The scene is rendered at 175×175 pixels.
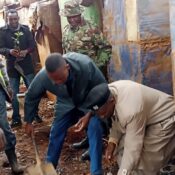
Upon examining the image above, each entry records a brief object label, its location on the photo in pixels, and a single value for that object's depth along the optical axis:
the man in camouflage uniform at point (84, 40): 3.85
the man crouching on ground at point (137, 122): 2.36
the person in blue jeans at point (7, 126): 3.23
